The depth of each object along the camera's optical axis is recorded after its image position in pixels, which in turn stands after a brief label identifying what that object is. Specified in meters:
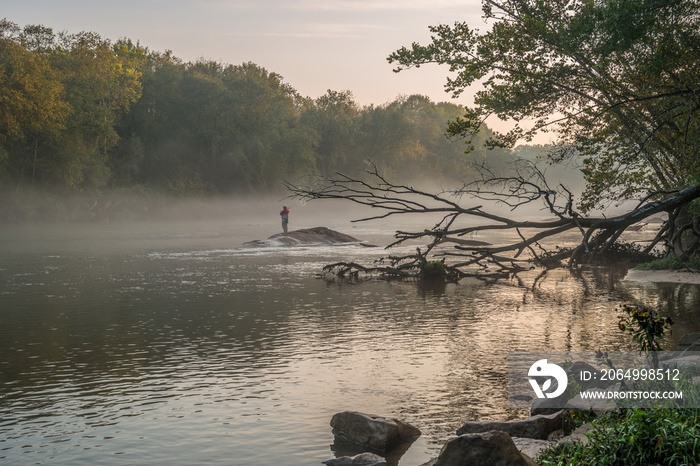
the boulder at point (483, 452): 6.87
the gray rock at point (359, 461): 8.24
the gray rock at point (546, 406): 9.38
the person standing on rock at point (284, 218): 45.12
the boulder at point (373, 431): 8.76
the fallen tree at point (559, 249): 18.98
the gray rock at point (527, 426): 8.66
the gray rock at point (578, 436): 7.51
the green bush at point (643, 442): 6.22
